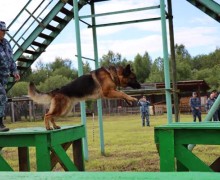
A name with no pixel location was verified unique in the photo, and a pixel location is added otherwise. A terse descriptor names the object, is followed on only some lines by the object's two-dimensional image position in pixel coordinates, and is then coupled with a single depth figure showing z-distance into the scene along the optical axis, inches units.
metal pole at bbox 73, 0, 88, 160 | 430.6
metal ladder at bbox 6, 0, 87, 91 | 471.8
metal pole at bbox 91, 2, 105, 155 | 466.6
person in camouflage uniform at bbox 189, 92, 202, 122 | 920.9
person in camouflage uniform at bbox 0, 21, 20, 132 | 265.0
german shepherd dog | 267.9
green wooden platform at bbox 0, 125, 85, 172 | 231.5
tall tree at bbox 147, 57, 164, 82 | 2736.2
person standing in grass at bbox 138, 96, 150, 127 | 963.7
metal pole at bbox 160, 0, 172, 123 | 397.9
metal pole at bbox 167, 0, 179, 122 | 438.3
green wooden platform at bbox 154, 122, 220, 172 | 194.1
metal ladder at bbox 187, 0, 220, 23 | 417.4
